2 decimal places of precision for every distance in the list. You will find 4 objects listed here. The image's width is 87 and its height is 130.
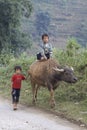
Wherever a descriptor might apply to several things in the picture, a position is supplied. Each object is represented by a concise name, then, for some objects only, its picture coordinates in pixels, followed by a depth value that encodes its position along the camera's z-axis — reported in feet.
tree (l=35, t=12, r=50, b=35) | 211.70
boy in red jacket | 38.09
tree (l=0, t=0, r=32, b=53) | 107.34
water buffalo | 37.76
